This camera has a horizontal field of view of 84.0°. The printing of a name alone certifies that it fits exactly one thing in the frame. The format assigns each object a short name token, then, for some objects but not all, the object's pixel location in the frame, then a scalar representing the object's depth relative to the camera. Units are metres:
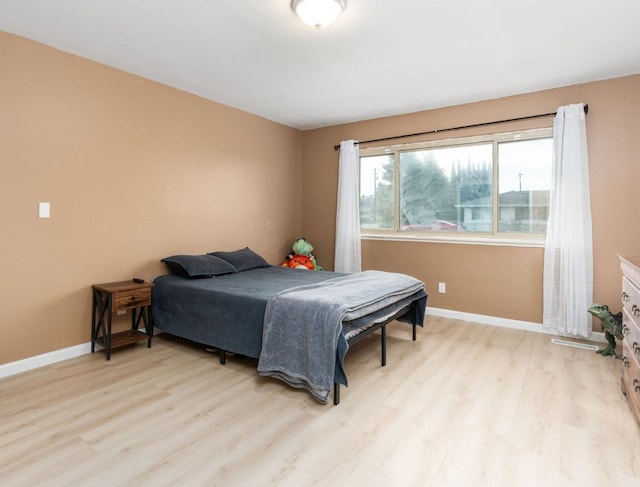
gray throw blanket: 2.19
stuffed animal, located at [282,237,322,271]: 4.65
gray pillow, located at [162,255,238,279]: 3.37
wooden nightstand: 2.86
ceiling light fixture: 2.09
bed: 2.23
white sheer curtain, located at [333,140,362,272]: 4.76
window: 3.78
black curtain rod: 3.55
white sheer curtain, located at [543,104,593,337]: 3.34
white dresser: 2.01
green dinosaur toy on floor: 2.97
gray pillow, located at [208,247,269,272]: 3.92
